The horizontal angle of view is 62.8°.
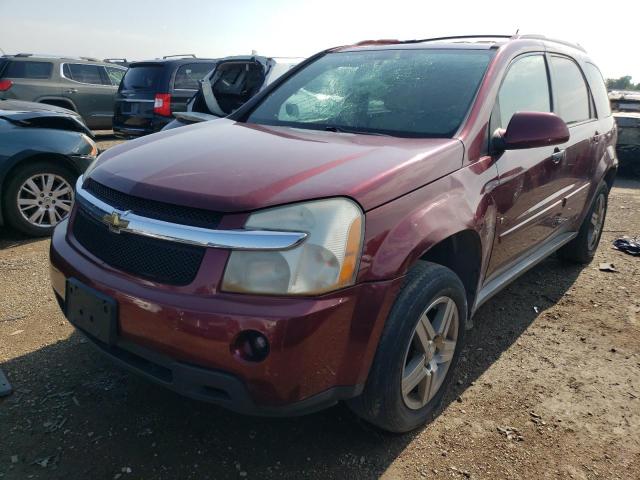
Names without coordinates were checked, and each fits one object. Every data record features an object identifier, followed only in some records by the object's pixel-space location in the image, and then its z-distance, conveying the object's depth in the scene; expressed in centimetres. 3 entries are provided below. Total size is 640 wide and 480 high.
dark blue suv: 861
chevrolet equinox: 176
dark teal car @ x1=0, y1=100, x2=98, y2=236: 448
